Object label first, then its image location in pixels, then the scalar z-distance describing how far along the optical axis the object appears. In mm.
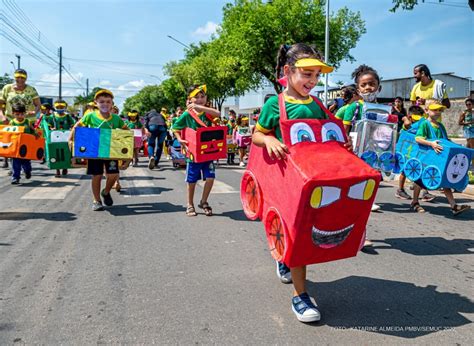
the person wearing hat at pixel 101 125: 6133
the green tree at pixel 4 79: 77875
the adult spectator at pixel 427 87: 6891
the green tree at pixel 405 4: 11016
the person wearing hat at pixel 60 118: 9565
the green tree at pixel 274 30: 24938
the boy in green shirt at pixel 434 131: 5859
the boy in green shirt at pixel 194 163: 6008
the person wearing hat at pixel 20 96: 8734
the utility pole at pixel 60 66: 49062
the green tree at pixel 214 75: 29078
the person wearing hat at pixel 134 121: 13888
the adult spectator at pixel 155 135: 12688
